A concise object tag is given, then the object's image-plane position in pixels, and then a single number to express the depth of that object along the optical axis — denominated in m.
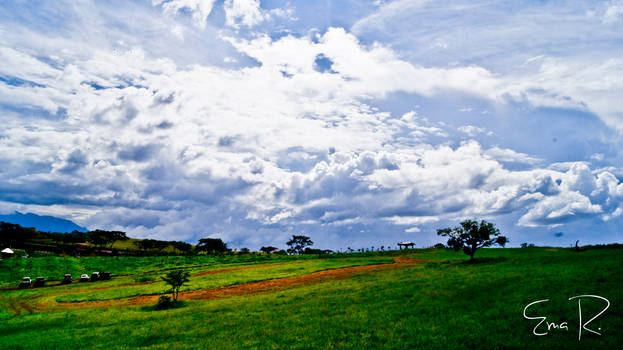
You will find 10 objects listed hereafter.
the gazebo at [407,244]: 161.50
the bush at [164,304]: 34.16
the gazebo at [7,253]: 87.56
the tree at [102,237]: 179.25
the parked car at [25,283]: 59.47
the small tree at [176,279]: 36.09
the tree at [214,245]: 197.88
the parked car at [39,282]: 61.06
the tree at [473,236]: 57.38
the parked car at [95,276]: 69.09
